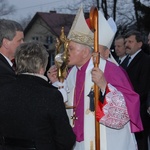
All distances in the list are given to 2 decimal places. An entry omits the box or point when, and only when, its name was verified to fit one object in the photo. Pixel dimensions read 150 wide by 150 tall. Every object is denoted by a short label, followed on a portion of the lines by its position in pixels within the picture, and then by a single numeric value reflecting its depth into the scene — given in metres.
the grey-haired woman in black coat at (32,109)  3.08
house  49.38
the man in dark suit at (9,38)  4.08
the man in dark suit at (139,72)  5.93
